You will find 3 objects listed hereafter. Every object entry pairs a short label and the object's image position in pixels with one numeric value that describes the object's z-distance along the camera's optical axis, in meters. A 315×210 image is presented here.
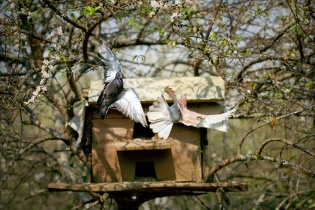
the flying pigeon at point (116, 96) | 9.73
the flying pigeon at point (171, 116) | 10.01
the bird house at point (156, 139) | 10.59
